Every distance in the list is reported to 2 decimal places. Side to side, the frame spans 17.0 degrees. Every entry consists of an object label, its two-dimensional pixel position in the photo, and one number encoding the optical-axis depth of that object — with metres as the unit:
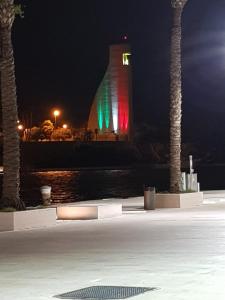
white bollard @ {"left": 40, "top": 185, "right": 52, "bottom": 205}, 25.15
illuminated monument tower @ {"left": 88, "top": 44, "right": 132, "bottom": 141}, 162.25
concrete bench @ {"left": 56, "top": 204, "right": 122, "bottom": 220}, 22.14
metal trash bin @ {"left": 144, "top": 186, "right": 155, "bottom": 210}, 25.17
